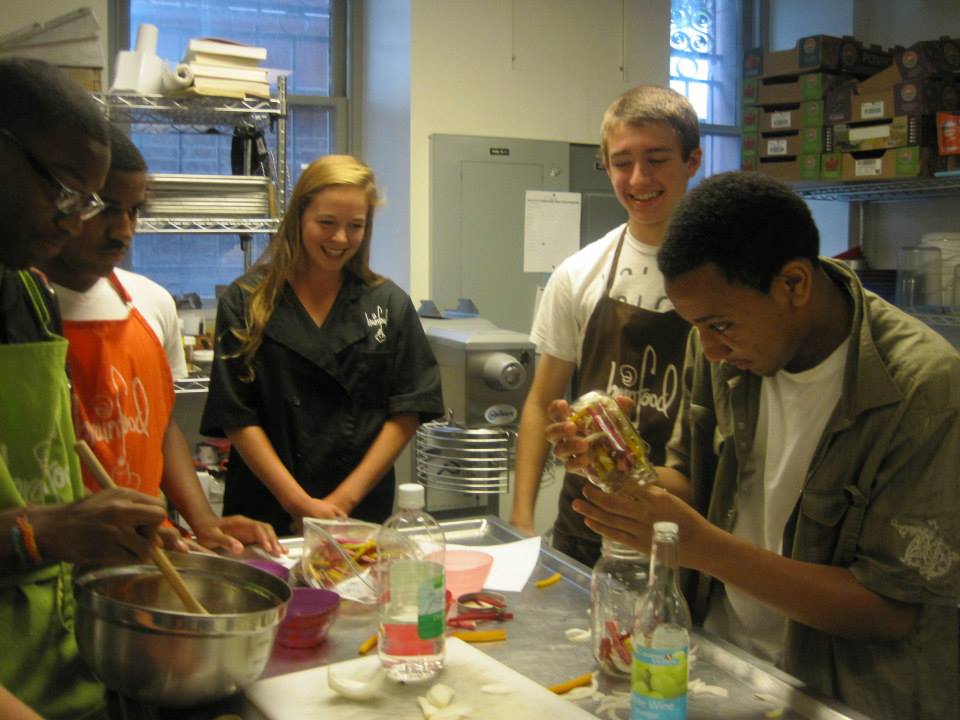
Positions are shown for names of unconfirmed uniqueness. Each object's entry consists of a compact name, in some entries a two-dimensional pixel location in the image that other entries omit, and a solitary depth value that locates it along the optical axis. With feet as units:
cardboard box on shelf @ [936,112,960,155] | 11.58
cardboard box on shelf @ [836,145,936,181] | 11.91
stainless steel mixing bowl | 3.52
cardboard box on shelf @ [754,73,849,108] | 12.85
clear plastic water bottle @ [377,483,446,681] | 3.97
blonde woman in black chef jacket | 7.46
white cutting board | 3.71
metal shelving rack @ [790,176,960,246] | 12.55
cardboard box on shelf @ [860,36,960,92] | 11.74
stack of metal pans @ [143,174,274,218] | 10.91
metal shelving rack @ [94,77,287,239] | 10.83
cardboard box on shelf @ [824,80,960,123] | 11.78
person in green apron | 3.78
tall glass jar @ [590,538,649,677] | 4.06
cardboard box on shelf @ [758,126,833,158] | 12.98
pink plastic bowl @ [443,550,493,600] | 4.96
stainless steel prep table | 3.83
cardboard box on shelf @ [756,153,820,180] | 13.10
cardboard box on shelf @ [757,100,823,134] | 13.00
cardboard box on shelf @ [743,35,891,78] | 12.87
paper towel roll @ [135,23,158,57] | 10.99
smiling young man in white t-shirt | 6.45
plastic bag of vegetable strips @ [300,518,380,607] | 4.88
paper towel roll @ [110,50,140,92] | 10.79
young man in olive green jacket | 4.29
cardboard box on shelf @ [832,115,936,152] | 11.87
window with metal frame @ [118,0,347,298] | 13.06
